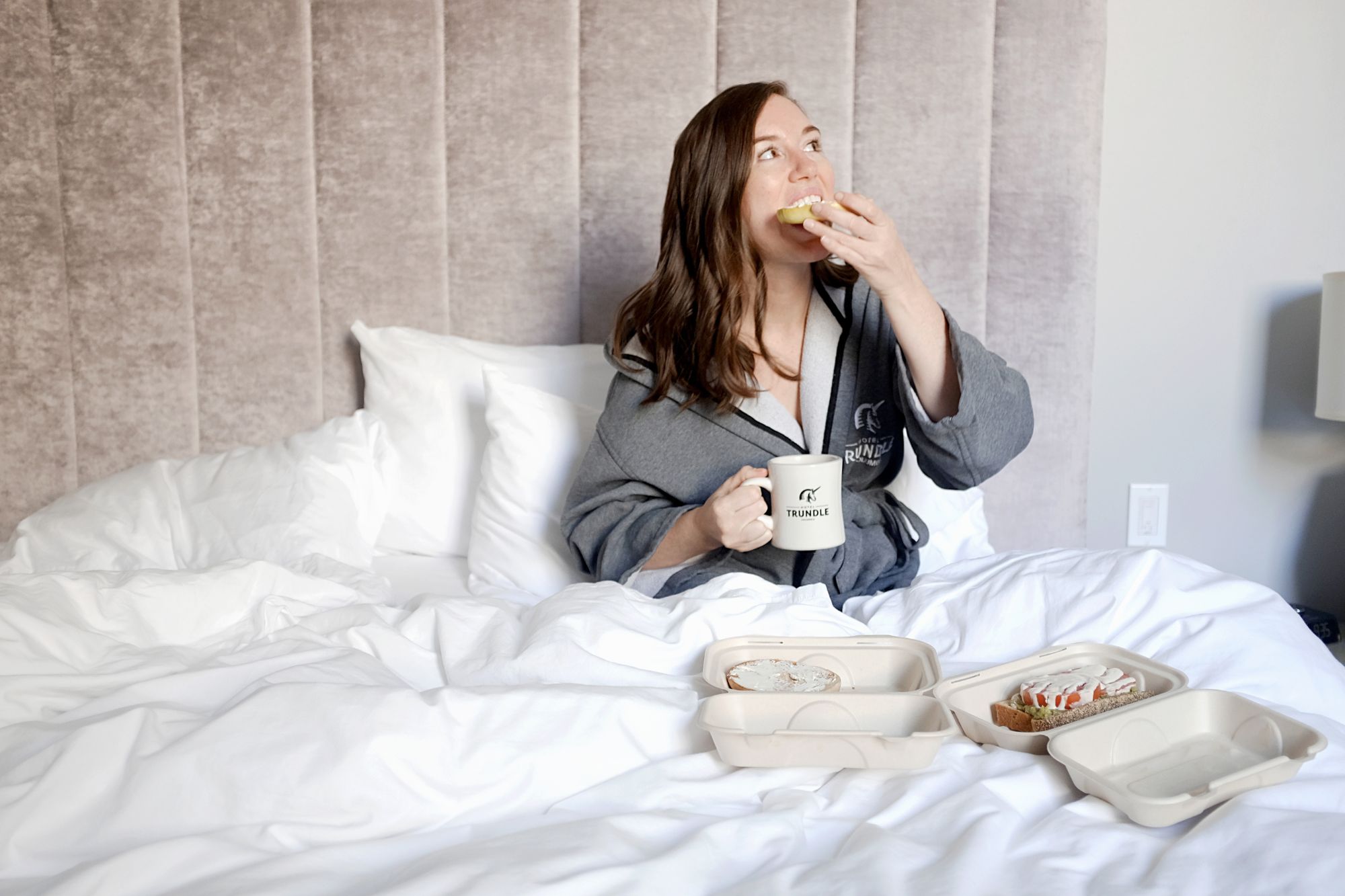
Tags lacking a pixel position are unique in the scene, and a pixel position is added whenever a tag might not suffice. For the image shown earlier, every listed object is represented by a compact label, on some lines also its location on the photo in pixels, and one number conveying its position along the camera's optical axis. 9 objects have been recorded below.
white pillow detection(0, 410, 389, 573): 1.57
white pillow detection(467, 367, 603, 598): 1.58
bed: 1.14
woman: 1.36
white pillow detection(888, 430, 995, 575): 1.55
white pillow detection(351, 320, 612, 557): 1.75
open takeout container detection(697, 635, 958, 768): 0.84
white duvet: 0.70
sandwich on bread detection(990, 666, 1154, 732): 0.92
